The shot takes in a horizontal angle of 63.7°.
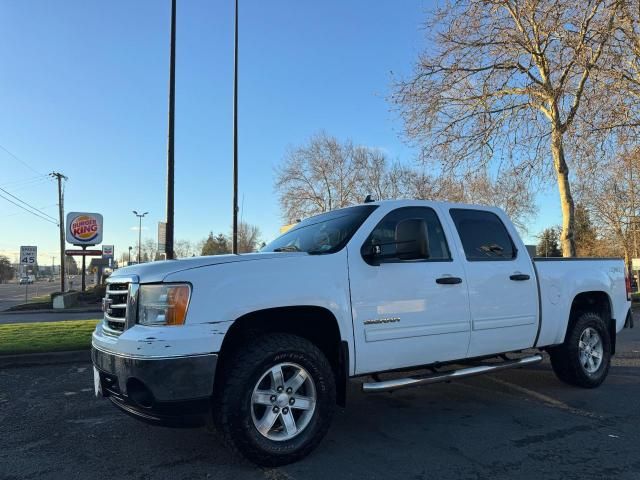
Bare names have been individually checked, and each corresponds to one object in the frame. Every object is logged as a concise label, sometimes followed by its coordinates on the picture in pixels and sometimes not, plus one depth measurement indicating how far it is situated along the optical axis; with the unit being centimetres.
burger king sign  3181
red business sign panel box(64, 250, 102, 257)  3188
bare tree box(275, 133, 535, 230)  4075
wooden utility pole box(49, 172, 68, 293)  4278
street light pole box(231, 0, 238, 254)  1883
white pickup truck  350
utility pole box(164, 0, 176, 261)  1278
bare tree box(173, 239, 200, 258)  9300
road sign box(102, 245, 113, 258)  5292
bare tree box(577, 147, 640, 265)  4025
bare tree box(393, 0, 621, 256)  1594
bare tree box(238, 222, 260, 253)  6303
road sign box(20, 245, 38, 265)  2886
